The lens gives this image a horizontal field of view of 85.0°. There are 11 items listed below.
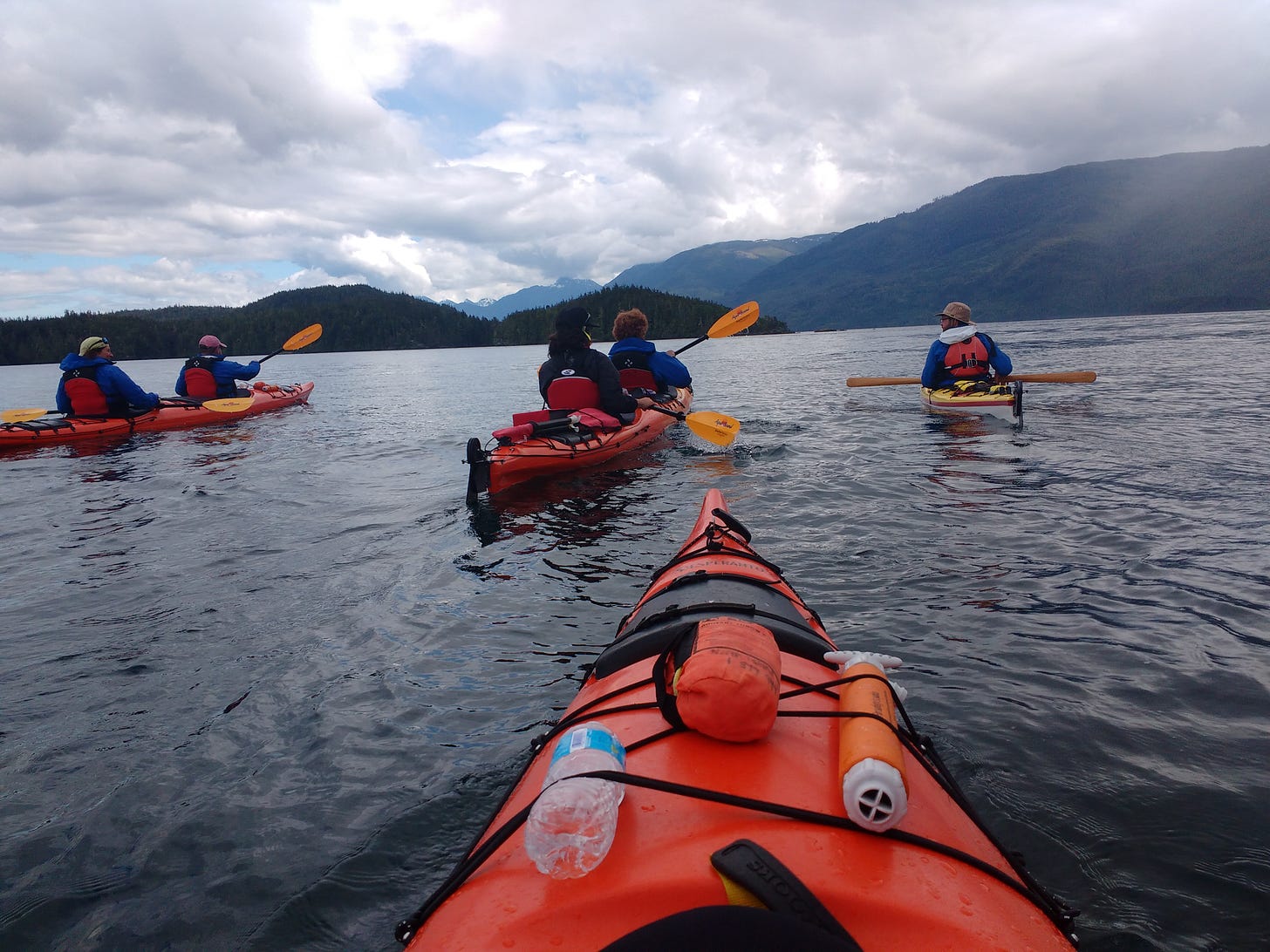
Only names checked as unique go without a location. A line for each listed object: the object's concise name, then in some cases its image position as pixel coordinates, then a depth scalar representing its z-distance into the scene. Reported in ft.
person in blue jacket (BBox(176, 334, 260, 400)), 56.95
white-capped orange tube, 5.62
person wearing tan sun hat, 43.57
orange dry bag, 6.33
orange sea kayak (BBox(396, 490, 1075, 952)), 4.71
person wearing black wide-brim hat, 32.12
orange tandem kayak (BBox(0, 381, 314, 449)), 44.14
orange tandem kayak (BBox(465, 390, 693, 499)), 28.40
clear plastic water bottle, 5.30
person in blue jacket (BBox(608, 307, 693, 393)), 38.78
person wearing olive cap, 45.93
